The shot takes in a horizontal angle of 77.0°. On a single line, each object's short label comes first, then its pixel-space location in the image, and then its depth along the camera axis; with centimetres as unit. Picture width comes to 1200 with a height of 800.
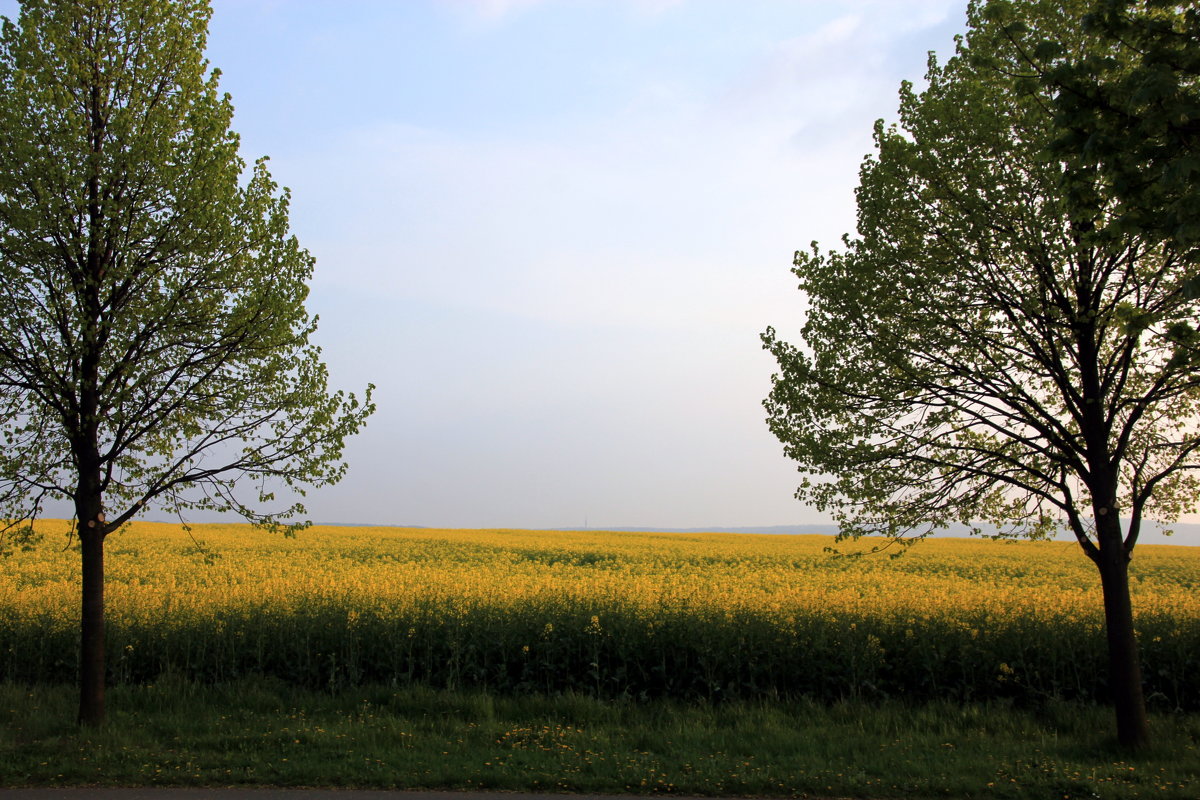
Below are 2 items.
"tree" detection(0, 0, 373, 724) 974
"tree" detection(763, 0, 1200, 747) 998
